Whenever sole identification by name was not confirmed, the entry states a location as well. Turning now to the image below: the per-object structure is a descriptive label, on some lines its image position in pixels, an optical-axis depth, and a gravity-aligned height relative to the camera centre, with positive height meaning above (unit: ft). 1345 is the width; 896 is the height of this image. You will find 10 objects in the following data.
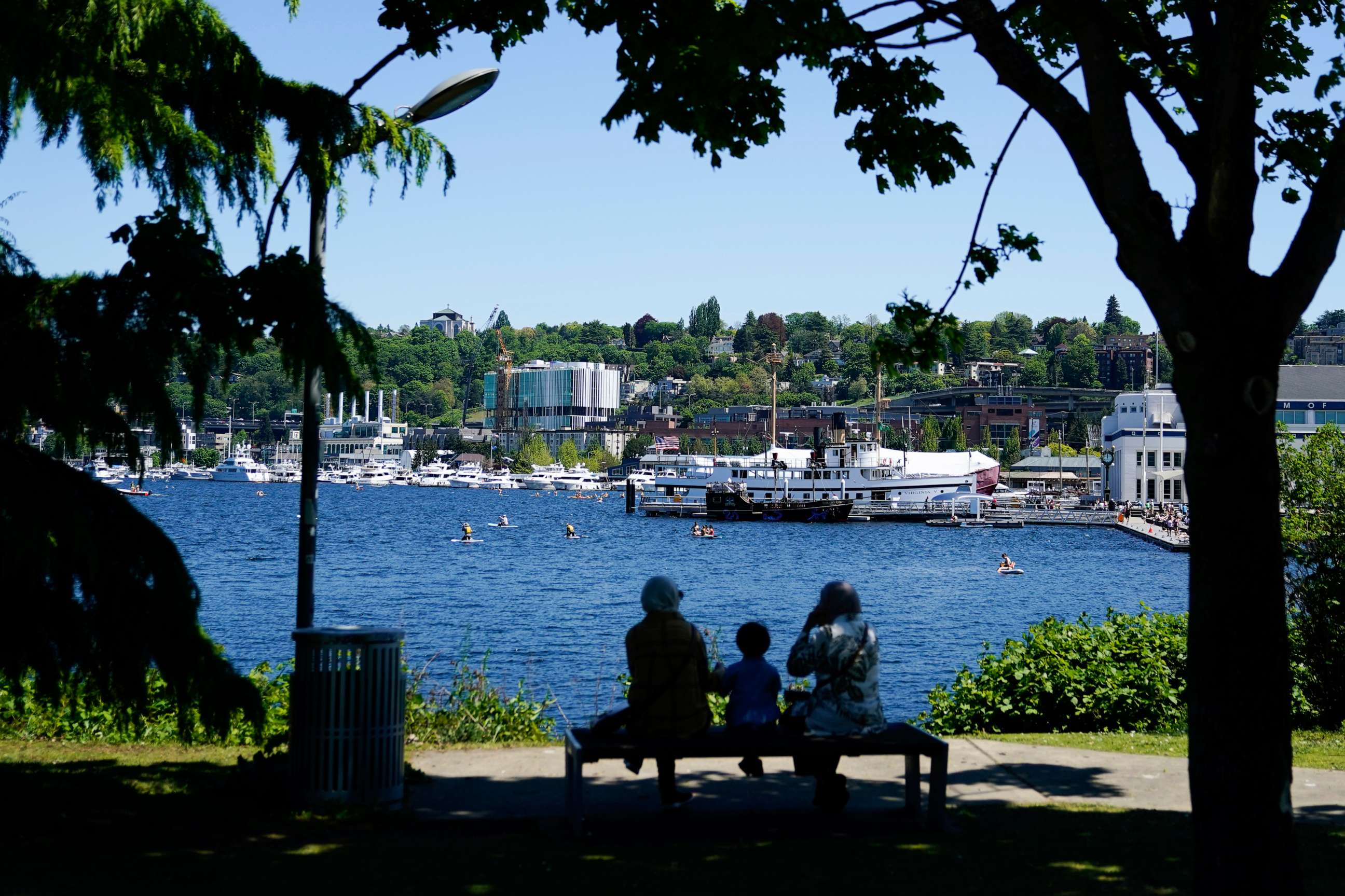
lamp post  25.02 +4.05
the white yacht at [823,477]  342.85 -5.64
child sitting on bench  22.89 -4.08
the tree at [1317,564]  42.01 -3.49
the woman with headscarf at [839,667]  21.93 -3.54
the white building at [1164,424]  324.80 +9.83
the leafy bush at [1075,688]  36.81 -6.56
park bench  20.86 -4.72
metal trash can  22.38 -4.55
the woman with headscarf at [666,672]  21.72 -3.64
